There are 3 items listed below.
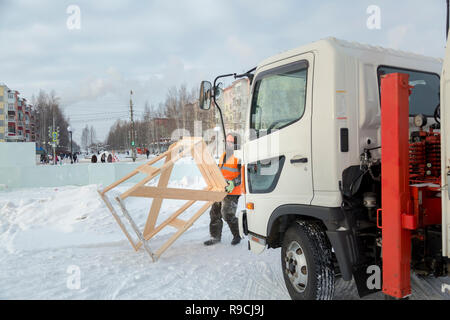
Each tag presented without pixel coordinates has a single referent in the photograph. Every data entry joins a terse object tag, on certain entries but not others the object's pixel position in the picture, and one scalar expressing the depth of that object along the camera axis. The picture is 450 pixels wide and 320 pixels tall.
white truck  3.12
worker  6.16
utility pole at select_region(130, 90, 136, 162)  42.72
